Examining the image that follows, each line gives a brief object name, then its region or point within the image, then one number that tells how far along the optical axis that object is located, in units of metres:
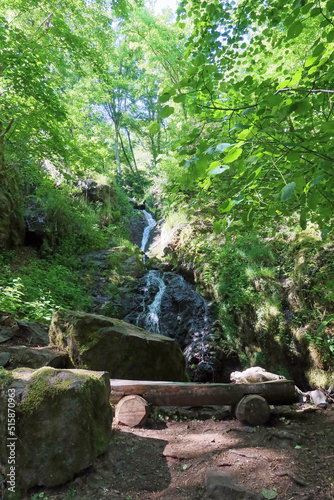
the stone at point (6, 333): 4.28
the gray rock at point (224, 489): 1.96
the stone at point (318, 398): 3.78
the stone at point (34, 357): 3.68
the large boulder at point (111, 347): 4.34
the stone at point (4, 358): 3.44
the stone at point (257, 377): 4.21
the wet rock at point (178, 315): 6.85
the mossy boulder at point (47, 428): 1.91
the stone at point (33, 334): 4.69
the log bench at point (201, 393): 3.57
